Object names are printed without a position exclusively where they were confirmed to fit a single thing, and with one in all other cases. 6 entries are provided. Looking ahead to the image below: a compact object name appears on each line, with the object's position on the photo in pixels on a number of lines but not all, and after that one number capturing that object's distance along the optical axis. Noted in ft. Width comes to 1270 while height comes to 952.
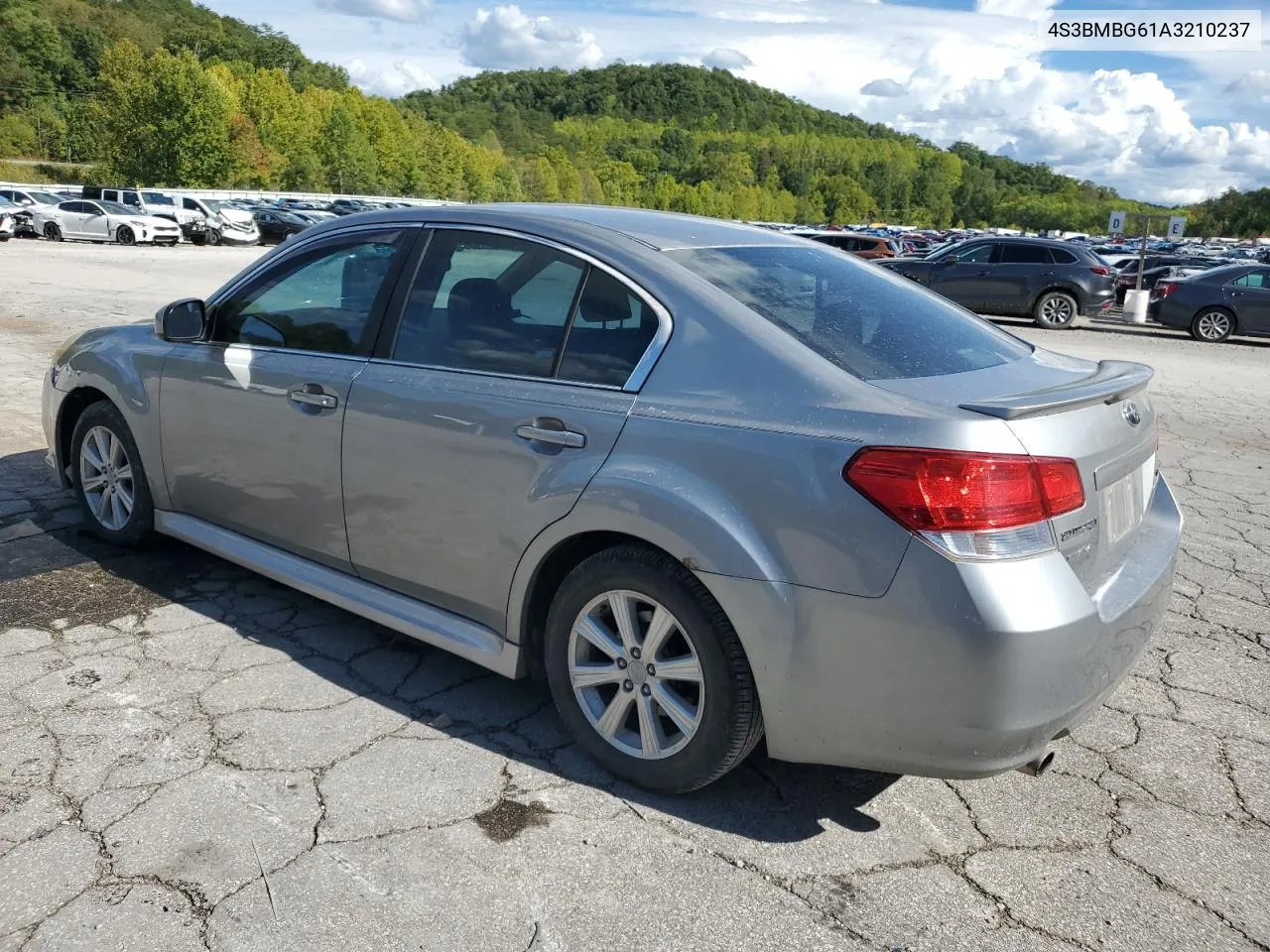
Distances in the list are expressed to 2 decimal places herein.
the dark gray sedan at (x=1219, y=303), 60.85
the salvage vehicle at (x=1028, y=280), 62.85
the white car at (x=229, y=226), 124.88
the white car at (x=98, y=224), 112.98
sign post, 70.54
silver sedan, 8.05
